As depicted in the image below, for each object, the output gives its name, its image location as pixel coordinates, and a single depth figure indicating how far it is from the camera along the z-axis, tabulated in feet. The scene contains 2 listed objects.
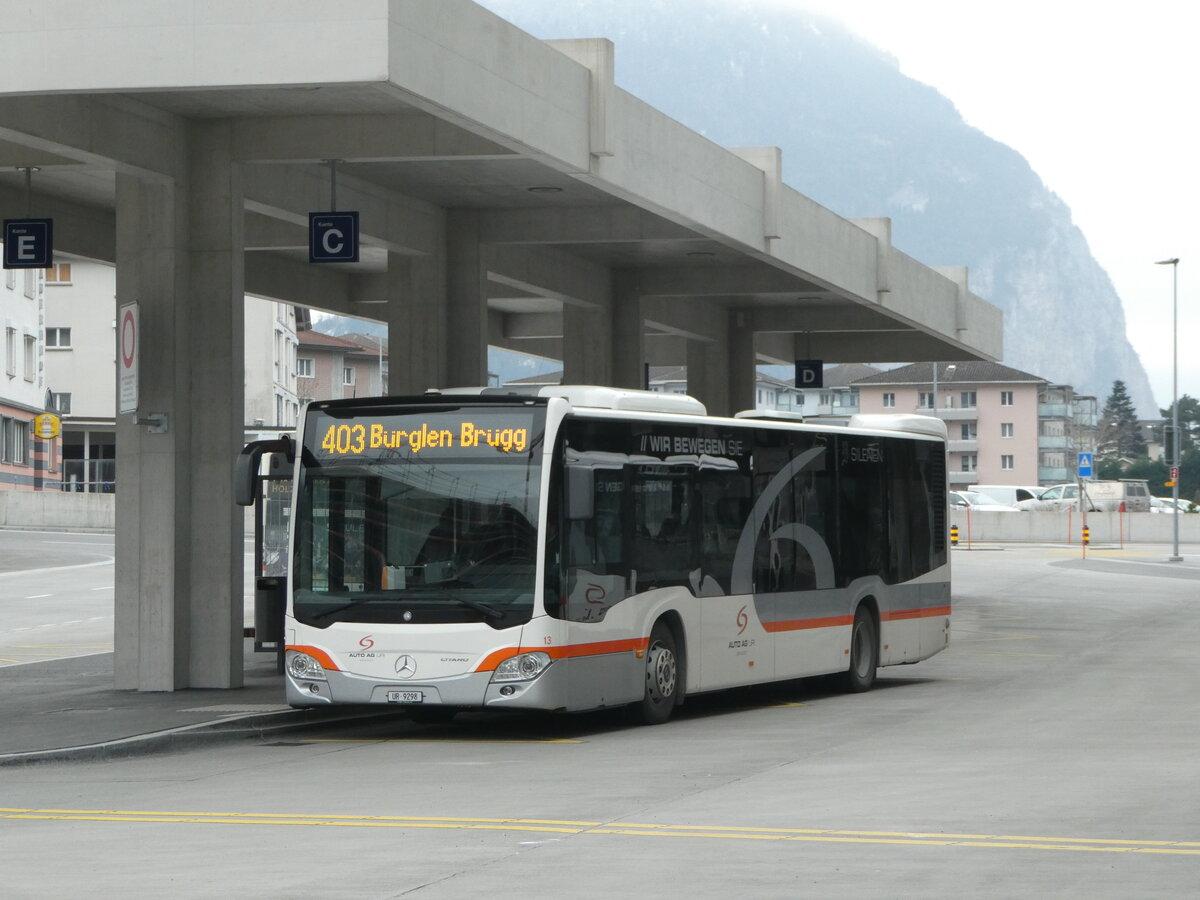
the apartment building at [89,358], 325.21
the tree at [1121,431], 612.29
